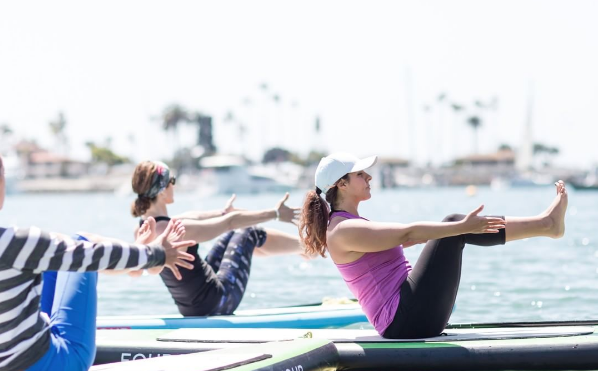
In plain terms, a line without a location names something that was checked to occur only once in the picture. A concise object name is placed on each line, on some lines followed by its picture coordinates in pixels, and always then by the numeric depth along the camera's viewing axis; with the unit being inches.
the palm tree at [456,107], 5999.0
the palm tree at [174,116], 5260.8
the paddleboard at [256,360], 191.3
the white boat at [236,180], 4323.3
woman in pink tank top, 219.8
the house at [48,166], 5499.5
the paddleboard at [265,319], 292.0
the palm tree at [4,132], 6017.2
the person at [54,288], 145.3
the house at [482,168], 5428.2
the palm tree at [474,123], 6067.9
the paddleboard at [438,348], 217.3
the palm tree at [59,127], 6166.3
